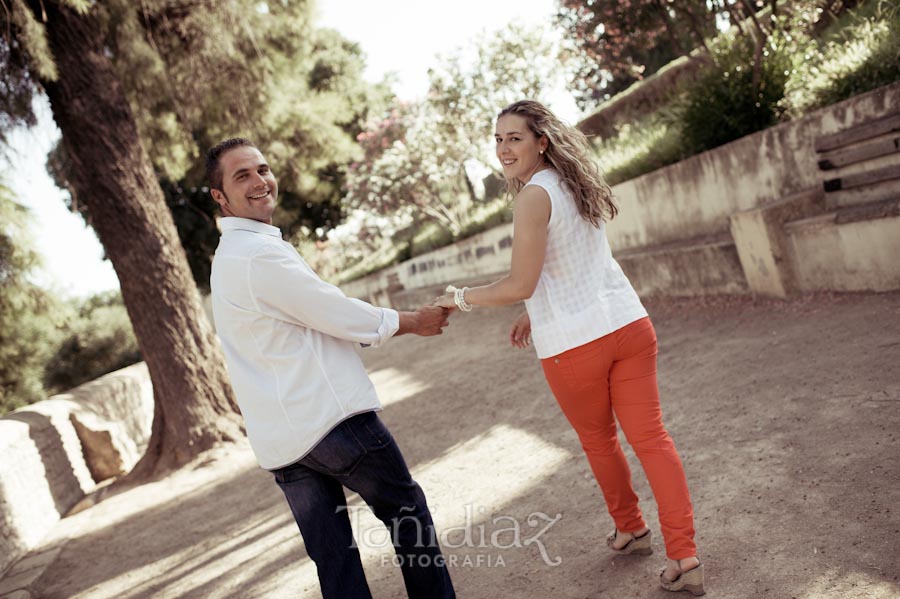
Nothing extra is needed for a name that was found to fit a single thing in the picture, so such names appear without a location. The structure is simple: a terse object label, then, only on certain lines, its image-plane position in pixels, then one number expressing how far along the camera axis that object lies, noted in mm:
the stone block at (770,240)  6879
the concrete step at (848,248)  5969
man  2705
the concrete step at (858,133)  6133
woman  2895
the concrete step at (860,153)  6191
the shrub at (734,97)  8352
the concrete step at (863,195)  6258
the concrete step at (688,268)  7625
